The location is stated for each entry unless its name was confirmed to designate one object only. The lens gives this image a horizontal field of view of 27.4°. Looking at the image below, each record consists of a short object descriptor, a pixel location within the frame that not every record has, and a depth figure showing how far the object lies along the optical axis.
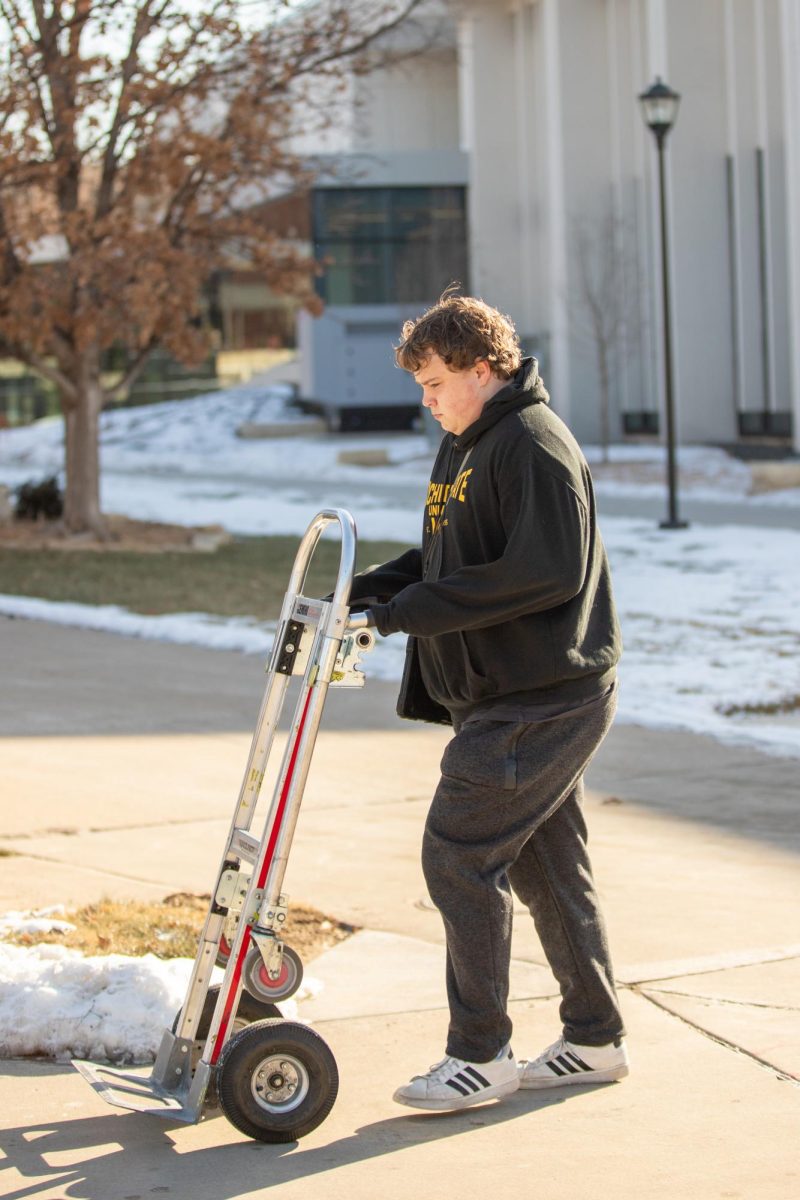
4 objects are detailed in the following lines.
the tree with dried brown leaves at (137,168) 16.09
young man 3.46
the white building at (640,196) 30.25
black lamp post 18.33
